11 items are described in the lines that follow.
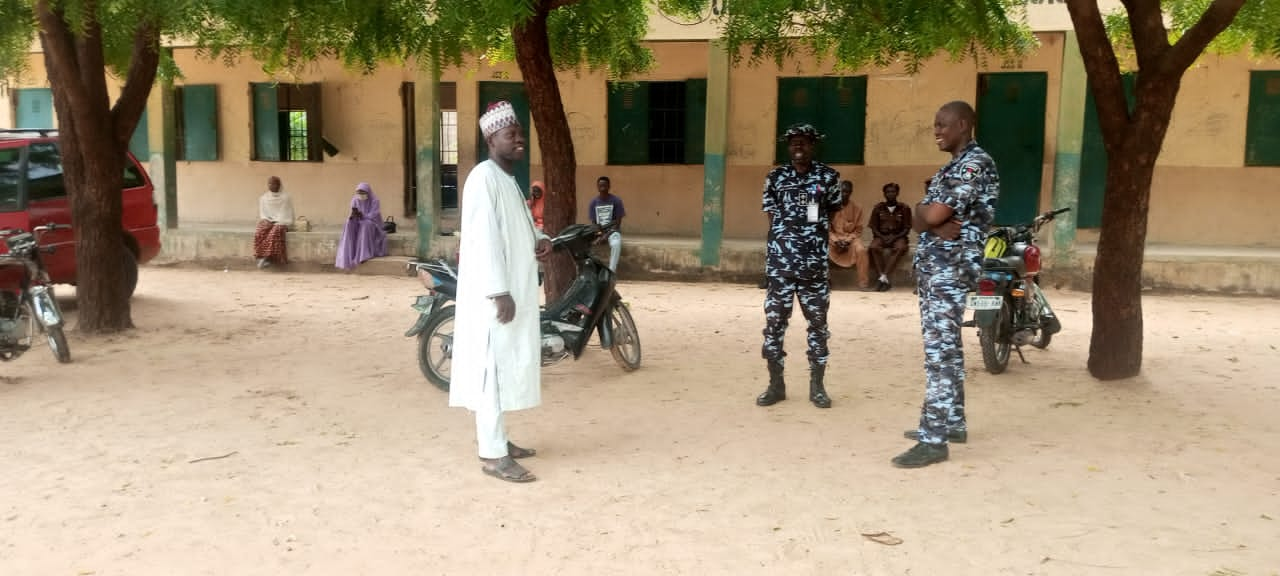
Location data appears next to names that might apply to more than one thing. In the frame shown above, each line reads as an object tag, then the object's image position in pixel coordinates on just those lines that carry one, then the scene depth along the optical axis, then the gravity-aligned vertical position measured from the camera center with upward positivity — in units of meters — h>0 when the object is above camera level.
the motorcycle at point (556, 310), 6.30 -0.84
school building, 11.73 +0.52
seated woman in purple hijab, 12.26 -0.76
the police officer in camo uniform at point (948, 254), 4.50 -0.31
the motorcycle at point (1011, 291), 6.55 -0.68
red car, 8.64 -0.25
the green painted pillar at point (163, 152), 12.80 +0.21
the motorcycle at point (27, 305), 6.61 -0.93
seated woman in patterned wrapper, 12.51 -0.66
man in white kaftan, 4.34 -0.55
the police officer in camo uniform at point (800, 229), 5.48 -0.26
